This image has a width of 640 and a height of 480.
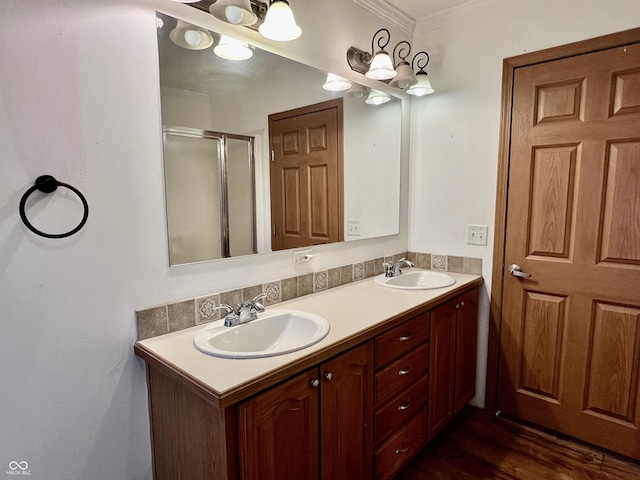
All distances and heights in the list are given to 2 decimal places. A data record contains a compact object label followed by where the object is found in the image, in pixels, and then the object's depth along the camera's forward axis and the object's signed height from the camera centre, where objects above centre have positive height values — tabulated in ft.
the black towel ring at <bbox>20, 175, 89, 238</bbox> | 3.39 +0.05
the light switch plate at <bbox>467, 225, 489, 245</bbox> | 7.31 -0.73
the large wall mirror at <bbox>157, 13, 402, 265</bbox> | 4.47 +0.83
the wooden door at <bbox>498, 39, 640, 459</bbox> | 5.83 -0.84
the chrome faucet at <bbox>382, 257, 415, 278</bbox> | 7.23 -1.39
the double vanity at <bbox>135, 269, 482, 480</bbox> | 3.45 -2.10
